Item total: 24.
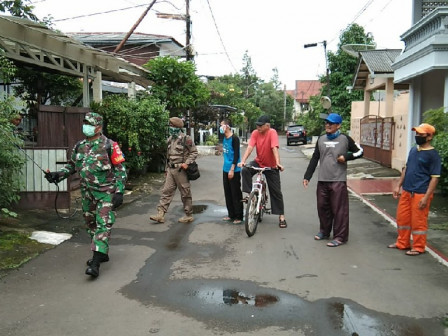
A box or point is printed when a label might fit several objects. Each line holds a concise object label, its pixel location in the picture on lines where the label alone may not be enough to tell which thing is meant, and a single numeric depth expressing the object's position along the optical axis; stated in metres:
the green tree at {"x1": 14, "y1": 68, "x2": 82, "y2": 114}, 12.13
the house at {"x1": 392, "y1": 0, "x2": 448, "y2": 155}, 10.10
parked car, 36.53
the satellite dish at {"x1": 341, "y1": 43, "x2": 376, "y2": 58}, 30.25
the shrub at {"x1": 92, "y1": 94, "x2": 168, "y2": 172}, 11.03
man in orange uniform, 5.66
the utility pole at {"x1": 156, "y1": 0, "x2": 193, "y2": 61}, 21.05
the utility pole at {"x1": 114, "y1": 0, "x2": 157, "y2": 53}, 16.39
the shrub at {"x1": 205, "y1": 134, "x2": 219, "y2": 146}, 26.21
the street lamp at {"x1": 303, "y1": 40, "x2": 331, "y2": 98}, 29.25
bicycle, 6.70
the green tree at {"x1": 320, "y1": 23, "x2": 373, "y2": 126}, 31.98
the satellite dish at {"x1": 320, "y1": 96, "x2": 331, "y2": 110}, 23.38
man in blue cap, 6.32
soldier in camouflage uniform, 5.13
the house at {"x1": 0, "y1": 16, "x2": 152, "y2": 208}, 7.77
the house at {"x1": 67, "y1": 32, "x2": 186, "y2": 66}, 27.23
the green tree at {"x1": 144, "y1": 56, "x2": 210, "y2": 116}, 14.48
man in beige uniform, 7.48
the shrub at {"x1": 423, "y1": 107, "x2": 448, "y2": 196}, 8.30
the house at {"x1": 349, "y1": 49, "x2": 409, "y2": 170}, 15.27
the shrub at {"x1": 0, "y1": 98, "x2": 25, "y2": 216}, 5.98
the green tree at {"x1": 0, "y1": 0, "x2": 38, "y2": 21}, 11.14
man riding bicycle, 7.31
